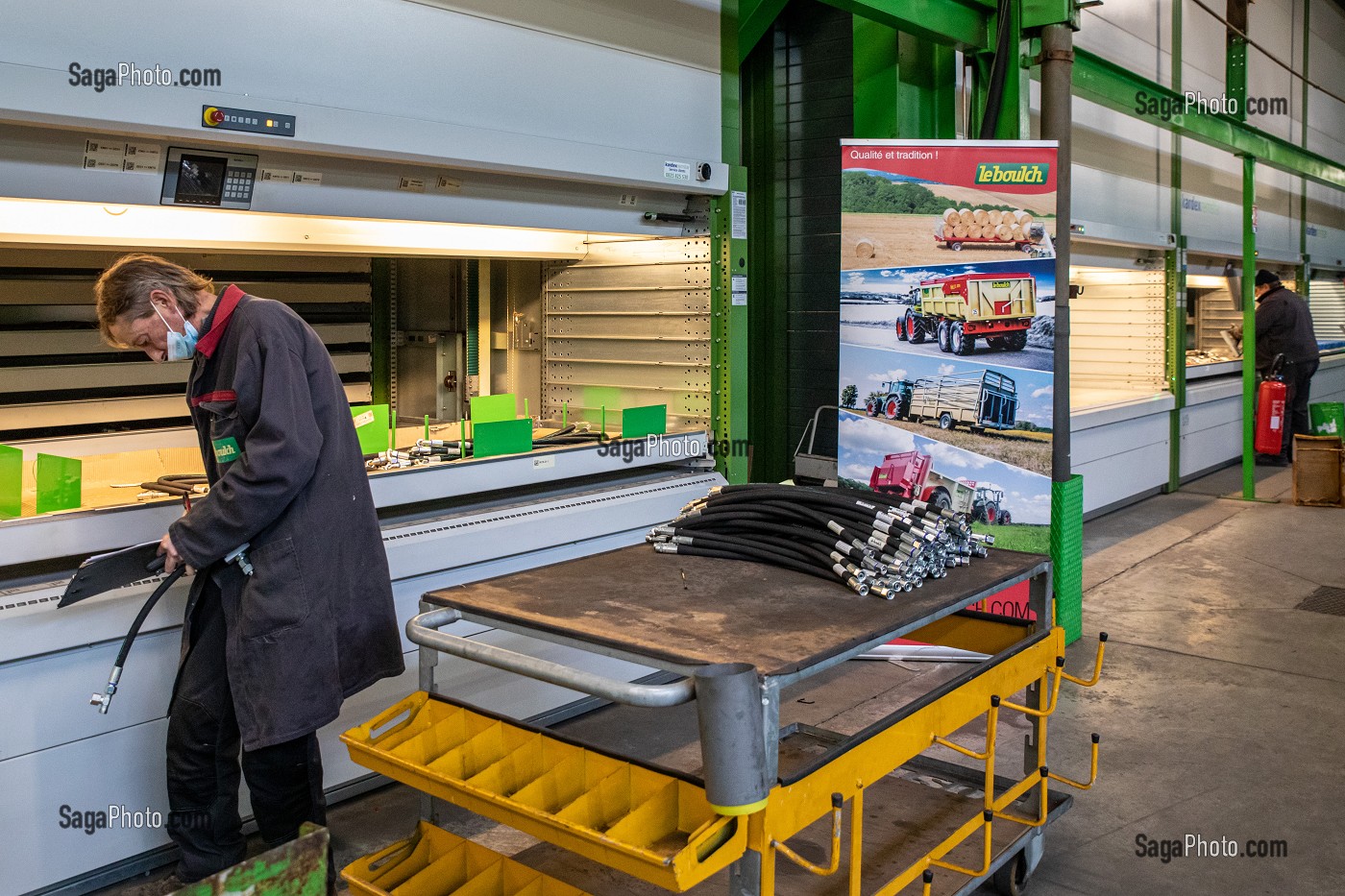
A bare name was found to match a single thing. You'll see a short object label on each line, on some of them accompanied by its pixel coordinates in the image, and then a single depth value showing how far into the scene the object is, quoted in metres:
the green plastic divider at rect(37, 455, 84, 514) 2.85
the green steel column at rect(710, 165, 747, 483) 4.61
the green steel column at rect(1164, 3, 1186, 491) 9.13
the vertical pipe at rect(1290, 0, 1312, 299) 12.56
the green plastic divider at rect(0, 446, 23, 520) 2.81
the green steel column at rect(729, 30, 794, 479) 7.73
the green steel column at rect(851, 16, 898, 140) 5.62
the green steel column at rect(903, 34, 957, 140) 5.68
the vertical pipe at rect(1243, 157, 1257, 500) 8.46
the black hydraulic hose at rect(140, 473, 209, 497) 3.16
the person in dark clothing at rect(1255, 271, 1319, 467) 10.46
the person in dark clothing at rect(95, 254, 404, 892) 2.76
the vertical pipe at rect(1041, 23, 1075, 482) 4.89
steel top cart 2.00
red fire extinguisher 10.15
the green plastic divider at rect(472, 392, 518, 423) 4.12
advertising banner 4.78
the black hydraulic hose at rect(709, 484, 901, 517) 2.94
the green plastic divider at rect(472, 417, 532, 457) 3.90
